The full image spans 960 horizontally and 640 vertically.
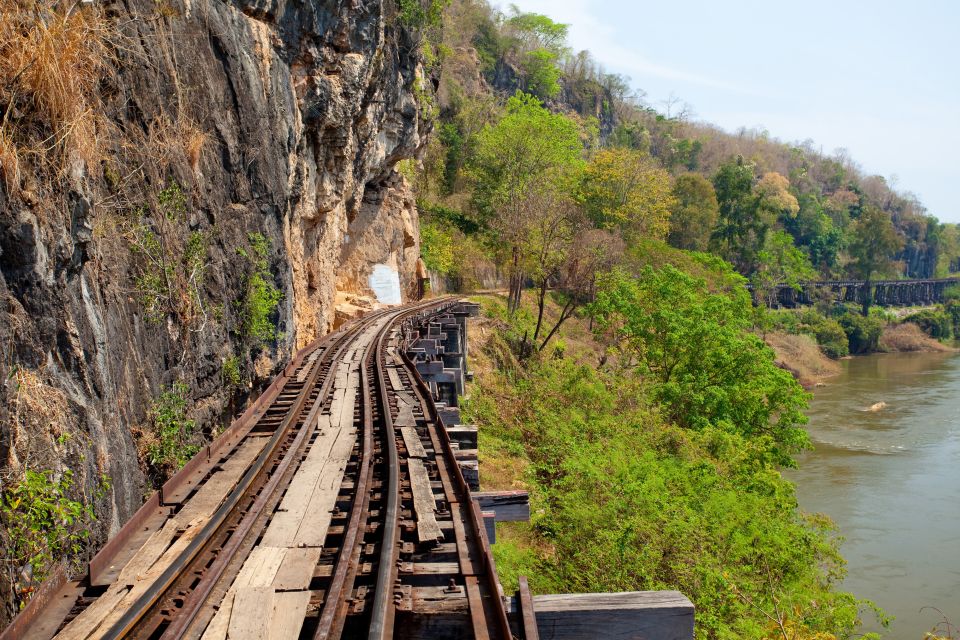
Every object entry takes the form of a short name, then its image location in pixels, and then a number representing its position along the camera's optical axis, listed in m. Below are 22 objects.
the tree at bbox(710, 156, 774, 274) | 59.75
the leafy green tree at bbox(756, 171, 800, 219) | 79.06
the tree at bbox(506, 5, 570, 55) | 82.75
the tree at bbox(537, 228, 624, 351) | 29.88
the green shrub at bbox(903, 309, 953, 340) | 64.56
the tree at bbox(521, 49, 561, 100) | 76.11
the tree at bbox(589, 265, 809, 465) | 19.23
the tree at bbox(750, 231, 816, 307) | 55.88
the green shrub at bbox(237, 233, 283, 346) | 12.57
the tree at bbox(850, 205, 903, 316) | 69.88
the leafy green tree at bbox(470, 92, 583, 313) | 44.47
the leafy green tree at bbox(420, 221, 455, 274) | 44.44
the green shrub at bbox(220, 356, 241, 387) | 11.32
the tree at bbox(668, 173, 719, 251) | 57.06
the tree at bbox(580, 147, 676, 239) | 45.62
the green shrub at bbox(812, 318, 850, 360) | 54.16
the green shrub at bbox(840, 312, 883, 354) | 58.47
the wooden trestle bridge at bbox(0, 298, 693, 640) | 3.72
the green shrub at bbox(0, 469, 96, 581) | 4.77
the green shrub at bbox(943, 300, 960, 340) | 66.85
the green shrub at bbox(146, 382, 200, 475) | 8.03
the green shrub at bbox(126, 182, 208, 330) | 8.48
